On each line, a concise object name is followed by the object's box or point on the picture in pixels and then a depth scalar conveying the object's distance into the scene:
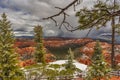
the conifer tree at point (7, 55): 12.36
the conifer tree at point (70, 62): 16.69
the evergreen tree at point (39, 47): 21.33
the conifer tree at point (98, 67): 11.37
